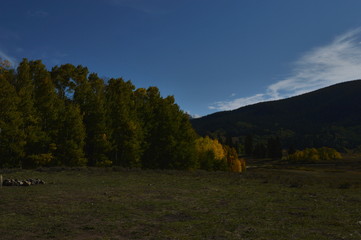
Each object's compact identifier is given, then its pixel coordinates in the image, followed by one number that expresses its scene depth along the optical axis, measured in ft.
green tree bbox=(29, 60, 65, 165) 128.77
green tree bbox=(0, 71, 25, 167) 113.39
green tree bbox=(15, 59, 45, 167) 120.99
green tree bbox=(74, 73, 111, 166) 139.74
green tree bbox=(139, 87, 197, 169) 161.58
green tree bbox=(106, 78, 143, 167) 144.66
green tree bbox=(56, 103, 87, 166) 129.08
